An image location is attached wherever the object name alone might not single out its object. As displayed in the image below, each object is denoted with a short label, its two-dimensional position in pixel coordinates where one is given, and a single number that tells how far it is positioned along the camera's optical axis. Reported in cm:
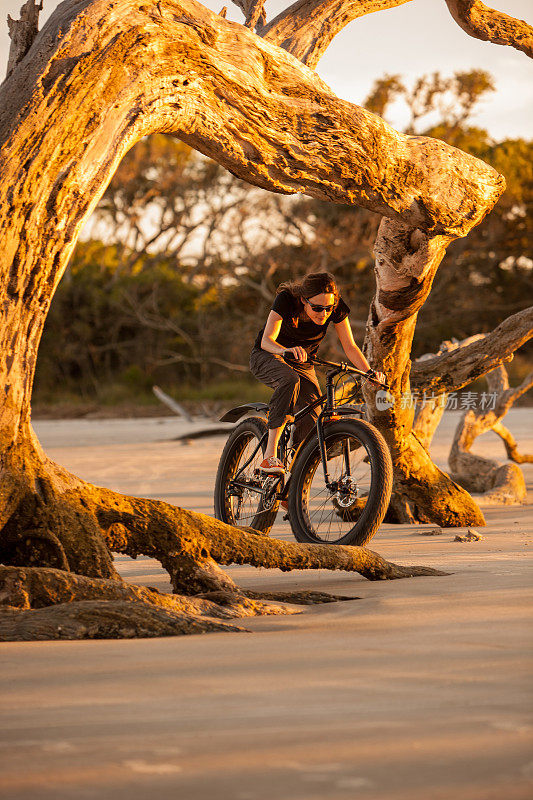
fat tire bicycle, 1141
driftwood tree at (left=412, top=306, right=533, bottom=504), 1650
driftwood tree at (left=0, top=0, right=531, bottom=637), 865
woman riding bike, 1243
